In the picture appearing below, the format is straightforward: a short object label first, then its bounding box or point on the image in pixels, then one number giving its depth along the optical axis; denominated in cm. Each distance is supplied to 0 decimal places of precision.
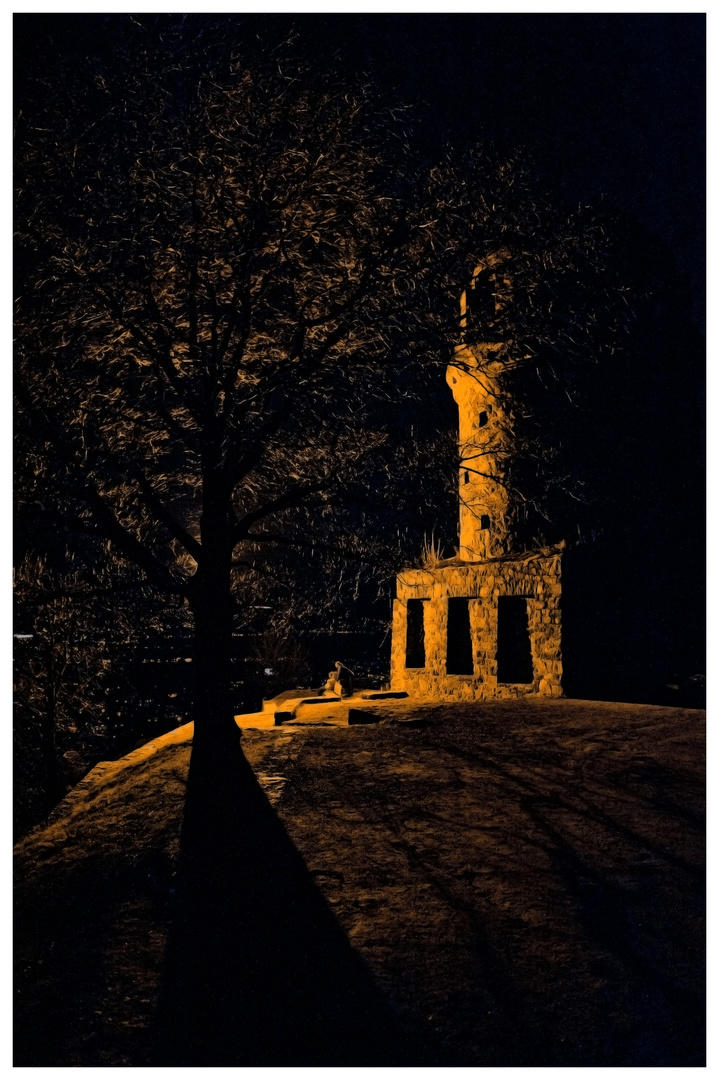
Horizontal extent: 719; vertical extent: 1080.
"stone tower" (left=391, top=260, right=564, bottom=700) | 1425
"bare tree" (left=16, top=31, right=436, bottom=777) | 693
